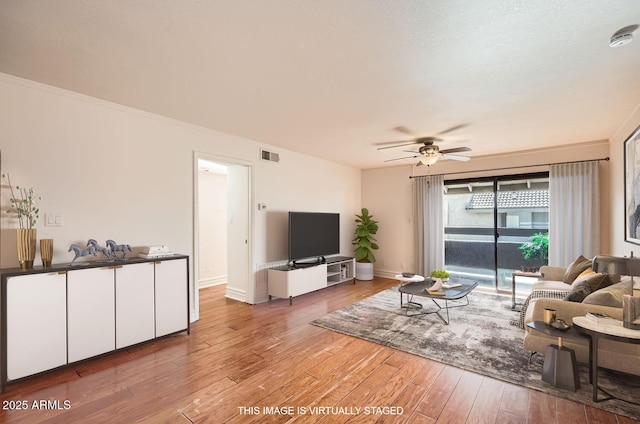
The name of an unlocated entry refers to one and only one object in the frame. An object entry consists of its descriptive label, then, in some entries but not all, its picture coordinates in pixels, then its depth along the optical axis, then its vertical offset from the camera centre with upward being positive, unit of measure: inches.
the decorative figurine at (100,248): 112.8 -14.2
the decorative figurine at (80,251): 108.3 -14.4
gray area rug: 92.4 -55.7
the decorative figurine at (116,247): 117.6 -14.3
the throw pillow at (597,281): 113.3 -26.8
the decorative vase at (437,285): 152.8 -38.3
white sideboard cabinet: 91.7 -35.6
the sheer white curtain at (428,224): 239.0 -9.5
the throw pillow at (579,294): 106.4 -29.6
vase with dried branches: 97.7 -1.6
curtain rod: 183.4 +32.7
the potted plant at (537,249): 203.9 -25.5
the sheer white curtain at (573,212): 181.0 +0.5
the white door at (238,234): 188.7 -14.4
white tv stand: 183.5 -44.0
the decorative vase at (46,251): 102.1 -13.5
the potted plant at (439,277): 158.8 -36.1
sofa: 88.8 -34.9
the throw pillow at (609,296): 95.4 -27.9
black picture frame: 122.3 +11.1
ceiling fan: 158.2 +35.3
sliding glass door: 207.3 -9.9
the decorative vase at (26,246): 97.5 -11.4
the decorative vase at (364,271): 258.2 -51.7
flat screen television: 199.6 -16.4
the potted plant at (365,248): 259.0 -31.3
